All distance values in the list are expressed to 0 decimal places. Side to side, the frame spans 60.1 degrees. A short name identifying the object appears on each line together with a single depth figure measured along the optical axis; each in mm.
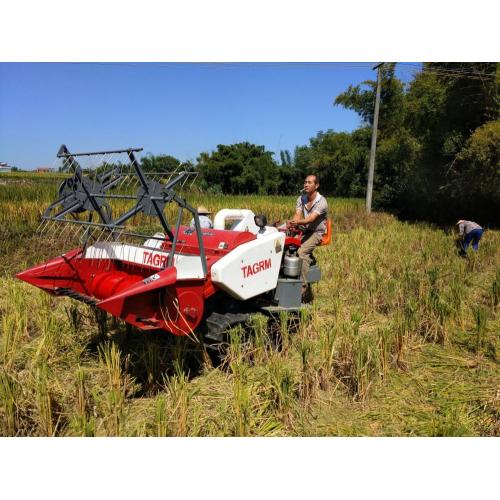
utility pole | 16938
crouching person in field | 9492
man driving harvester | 4879
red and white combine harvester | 3113
